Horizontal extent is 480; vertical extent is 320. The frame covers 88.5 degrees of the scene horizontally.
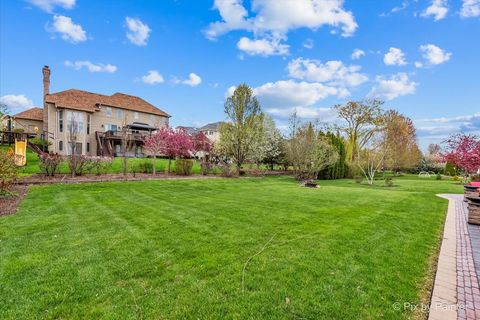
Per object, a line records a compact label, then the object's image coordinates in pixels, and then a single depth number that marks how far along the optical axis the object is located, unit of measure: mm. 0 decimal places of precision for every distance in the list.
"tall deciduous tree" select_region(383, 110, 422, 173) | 27984
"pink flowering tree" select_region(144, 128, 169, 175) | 18662
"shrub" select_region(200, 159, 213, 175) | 19794
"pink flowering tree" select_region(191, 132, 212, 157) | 26055
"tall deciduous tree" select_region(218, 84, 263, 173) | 21578
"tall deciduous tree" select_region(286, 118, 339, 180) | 20391
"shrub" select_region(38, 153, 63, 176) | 12961
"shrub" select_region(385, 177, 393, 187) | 18984
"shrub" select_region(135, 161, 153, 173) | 17531
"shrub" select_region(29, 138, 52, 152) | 22741
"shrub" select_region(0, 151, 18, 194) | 8073
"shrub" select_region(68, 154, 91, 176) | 13539
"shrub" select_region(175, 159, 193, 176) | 18500
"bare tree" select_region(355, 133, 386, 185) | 22978
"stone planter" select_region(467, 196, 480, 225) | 6744
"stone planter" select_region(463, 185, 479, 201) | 10438
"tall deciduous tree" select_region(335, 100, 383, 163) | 31703
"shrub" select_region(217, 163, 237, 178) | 20216
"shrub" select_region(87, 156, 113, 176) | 14727
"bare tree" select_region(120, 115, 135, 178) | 14320
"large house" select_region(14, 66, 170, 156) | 25641
